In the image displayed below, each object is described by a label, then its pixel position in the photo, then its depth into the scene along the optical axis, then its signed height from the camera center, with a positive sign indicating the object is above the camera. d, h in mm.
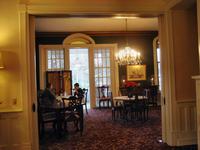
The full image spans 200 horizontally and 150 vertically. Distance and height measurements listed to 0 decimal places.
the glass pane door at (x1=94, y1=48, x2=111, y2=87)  10680 +435
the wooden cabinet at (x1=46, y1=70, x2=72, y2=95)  10180 -74
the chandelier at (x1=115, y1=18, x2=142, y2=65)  8414 +733
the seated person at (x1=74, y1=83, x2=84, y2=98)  6354 -450
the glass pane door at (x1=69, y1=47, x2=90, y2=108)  12133 +524
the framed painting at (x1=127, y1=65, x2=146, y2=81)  10711 +173
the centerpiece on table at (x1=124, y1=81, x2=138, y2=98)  9530 -381
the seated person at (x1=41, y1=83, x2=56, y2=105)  5767 -497
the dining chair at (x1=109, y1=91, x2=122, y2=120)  7498 -1010
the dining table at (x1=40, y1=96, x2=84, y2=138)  5535 -768
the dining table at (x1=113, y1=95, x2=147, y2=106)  7258 -697
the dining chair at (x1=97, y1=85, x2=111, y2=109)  10430 -715
